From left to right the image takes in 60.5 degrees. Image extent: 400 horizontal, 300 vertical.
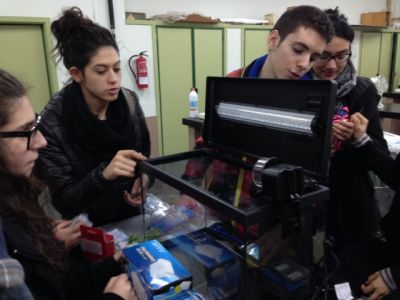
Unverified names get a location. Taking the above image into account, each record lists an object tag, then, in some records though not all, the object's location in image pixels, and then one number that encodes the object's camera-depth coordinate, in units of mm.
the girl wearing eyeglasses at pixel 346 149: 1278
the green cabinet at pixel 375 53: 5000
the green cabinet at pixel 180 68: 3488
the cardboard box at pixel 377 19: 4922
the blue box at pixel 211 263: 706
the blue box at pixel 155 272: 661
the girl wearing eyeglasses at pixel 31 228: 669
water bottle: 2473
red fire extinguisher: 3277
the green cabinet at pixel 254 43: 3913
